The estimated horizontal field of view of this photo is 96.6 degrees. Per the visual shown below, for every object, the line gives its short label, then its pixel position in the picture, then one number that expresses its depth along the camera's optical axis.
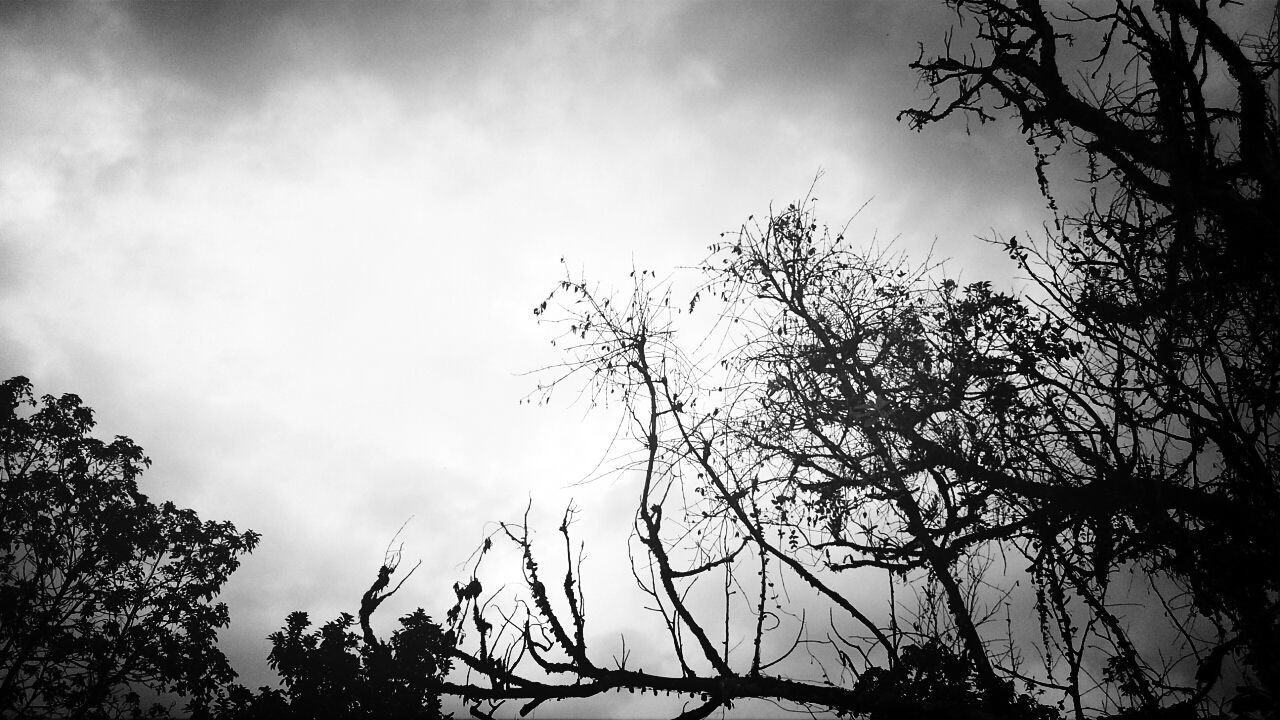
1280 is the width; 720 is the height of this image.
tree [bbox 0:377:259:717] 13.80
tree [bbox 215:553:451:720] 5.11
